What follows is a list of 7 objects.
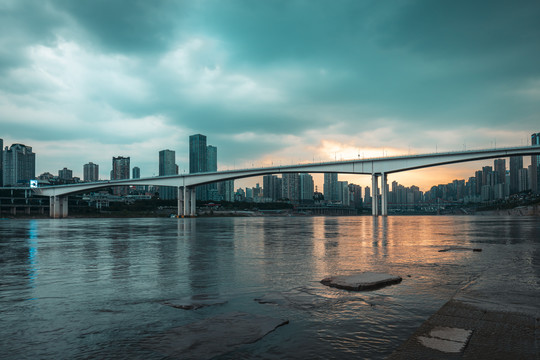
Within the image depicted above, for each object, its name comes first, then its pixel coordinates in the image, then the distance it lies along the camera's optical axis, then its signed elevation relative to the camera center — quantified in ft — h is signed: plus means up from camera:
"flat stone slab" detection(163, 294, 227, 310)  23.65 -7.35
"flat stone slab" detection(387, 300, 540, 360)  15.10 -6.87
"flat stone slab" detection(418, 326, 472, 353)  15.84 -6.85
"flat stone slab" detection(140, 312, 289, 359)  15.92 -6.93
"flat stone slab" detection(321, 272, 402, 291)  28.76 -7.49
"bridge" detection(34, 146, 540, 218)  322.14 +20.92
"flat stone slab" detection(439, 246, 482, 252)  55.63 -9.52
